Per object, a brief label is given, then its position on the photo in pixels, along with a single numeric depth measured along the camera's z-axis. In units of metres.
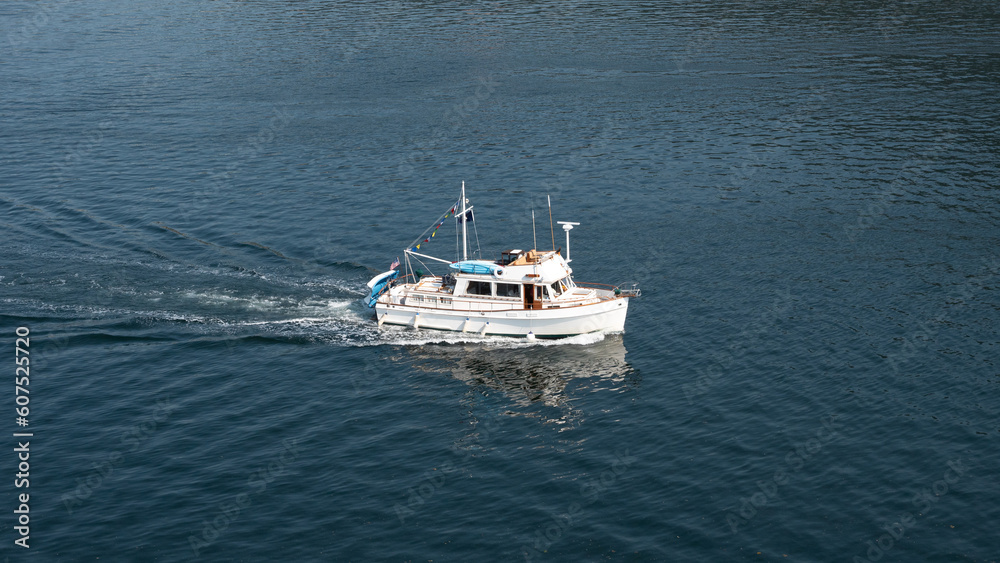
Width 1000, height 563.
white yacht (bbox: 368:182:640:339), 67.00
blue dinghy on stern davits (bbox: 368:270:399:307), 70.19
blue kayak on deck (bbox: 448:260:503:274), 67.75
